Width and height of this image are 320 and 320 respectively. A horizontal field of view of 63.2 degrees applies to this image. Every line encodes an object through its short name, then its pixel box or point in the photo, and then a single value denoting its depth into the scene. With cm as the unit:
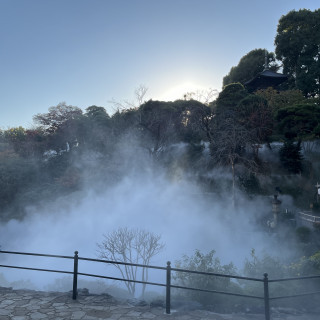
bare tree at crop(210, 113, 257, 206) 2064
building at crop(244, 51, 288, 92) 3338
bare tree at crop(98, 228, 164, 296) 1227
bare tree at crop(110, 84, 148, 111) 2707
